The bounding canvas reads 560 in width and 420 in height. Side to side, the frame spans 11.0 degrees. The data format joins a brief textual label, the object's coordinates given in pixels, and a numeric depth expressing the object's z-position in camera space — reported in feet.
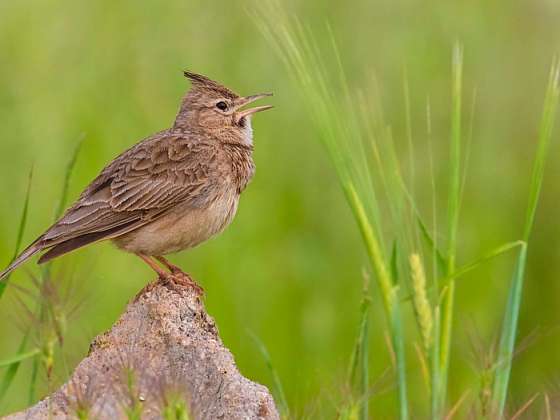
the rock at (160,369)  31.71
